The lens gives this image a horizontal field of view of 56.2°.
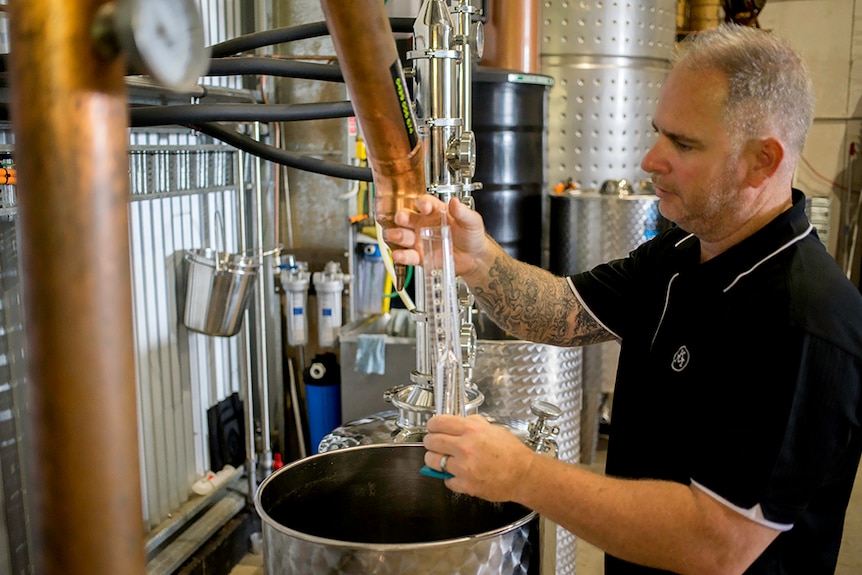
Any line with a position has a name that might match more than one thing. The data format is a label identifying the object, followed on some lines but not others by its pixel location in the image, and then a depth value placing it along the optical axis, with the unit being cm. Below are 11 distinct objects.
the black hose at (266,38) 158
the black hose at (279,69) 149
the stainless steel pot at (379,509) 107
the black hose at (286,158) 185
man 111
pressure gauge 36
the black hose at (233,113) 141
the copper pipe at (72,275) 35
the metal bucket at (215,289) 264
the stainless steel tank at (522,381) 276
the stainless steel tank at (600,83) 357
